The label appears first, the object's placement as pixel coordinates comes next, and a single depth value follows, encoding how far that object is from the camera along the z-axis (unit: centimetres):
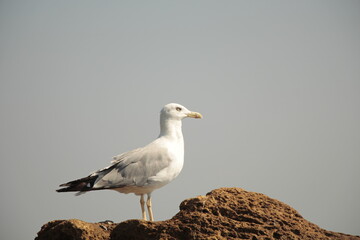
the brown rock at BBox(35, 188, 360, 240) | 1287
